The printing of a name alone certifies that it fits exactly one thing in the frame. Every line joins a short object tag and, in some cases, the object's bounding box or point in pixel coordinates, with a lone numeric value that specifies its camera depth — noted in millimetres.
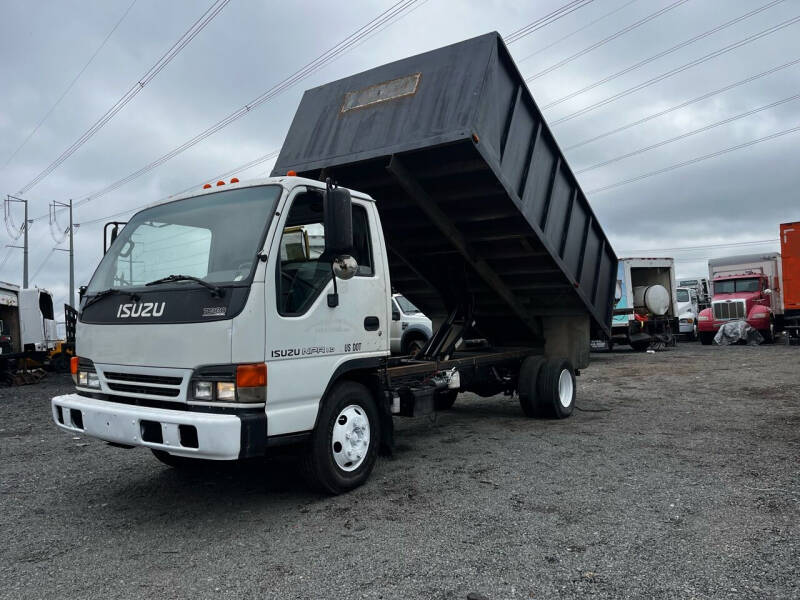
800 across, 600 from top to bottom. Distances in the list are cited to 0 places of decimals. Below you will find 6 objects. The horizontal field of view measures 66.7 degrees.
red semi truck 21438
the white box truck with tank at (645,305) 18703
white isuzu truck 3936
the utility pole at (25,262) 32688
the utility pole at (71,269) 31344
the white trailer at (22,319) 15086
